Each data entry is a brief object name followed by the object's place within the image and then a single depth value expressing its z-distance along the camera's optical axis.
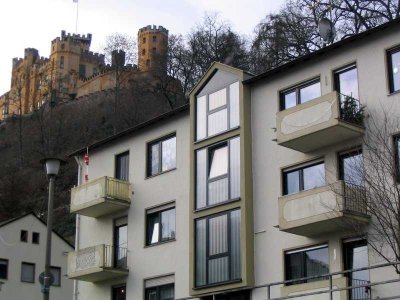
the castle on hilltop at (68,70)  97.84
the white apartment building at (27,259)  46.12
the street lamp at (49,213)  21.52
